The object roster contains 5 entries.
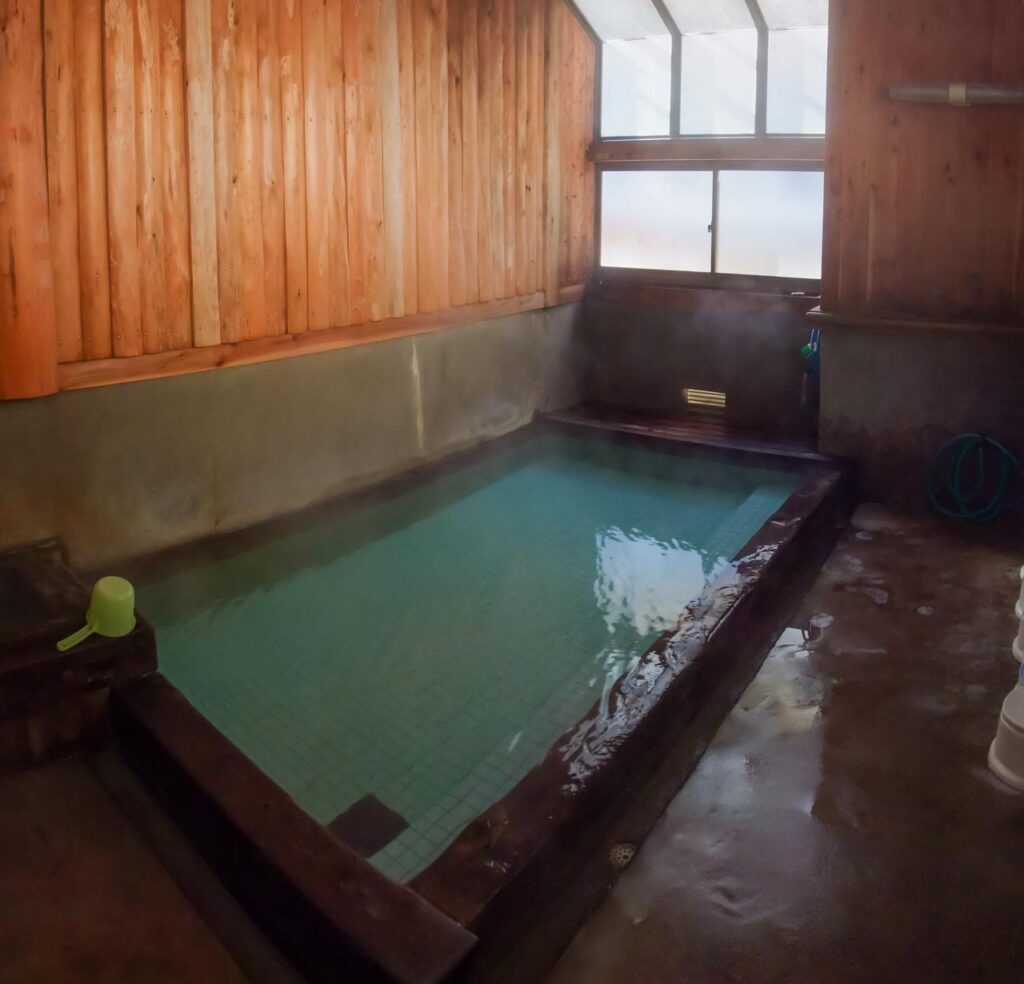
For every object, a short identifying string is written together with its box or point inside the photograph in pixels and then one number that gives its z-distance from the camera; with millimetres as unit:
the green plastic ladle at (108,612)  2959
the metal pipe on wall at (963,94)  4359
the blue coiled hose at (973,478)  4707
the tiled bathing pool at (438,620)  3014
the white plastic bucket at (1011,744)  2674
